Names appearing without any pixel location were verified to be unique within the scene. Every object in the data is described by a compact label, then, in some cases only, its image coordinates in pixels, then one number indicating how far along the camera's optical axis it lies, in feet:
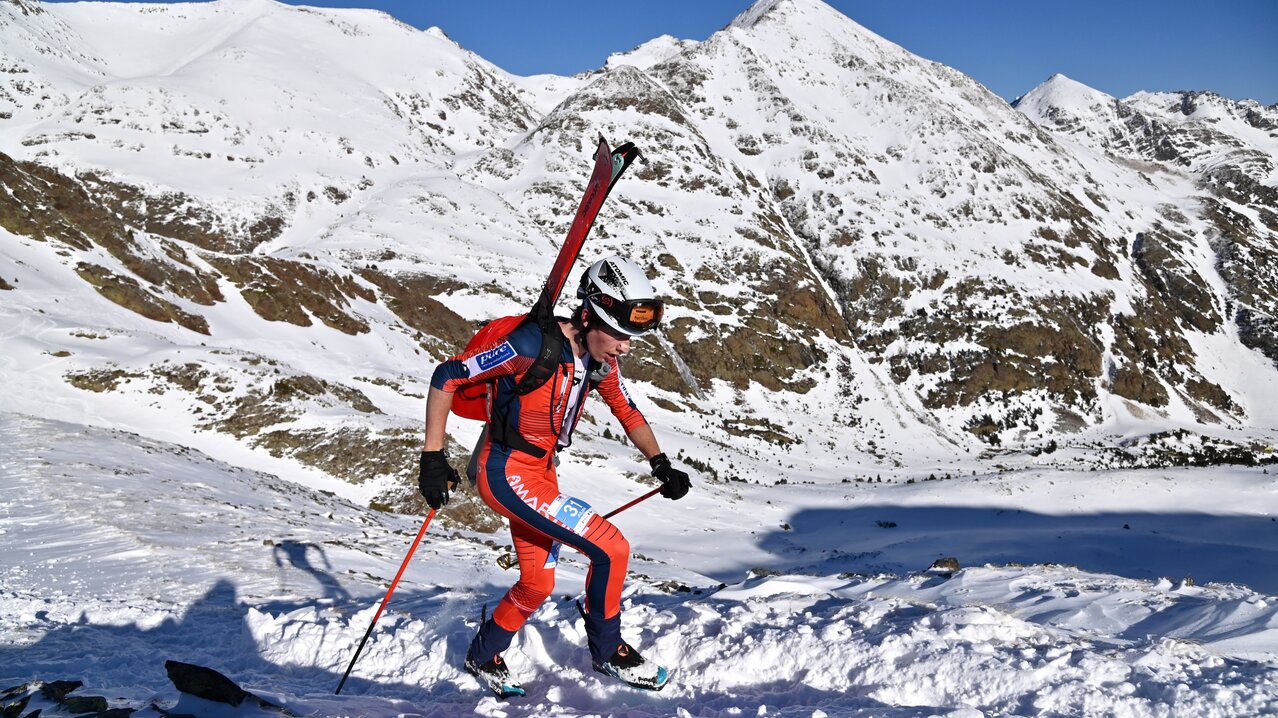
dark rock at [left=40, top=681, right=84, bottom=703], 13.76
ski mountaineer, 18.01
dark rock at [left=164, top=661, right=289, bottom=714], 13.78
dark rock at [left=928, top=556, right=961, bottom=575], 35.03
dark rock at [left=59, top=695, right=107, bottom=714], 13.19
